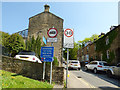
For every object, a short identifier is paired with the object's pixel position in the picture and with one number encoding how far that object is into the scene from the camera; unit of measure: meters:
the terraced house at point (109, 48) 15.48
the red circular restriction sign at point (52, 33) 5.51
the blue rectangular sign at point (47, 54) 5.24
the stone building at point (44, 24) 19.23
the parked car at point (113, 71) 8.19
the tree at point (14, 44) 15.59
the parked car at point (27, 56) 7.40
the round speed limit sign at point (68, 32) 5.50
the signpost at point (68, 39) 5.36
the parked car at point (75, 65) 15.74
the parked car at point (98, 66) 12.21
